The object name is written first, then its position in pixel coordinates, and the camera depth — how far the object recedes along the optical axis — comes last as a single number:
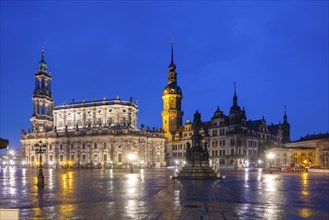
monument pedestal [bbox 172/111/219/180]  41.40
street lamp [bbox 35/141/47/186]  30.17
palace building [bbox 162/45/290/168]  98.50
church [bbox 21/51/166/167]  109.56
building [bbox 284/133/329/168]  78.38
